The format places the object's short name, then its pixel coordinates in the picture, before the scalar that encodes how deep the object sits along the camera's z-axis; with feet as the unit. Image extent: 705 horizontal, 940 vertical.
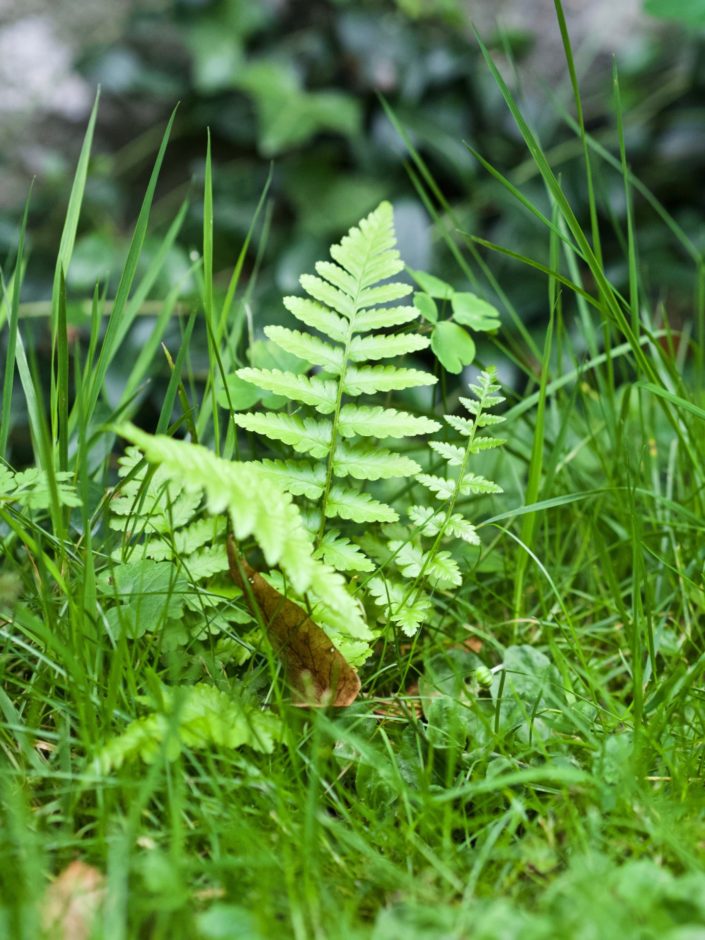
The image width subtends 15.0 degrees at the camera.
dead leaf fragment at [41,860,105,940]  3.45
